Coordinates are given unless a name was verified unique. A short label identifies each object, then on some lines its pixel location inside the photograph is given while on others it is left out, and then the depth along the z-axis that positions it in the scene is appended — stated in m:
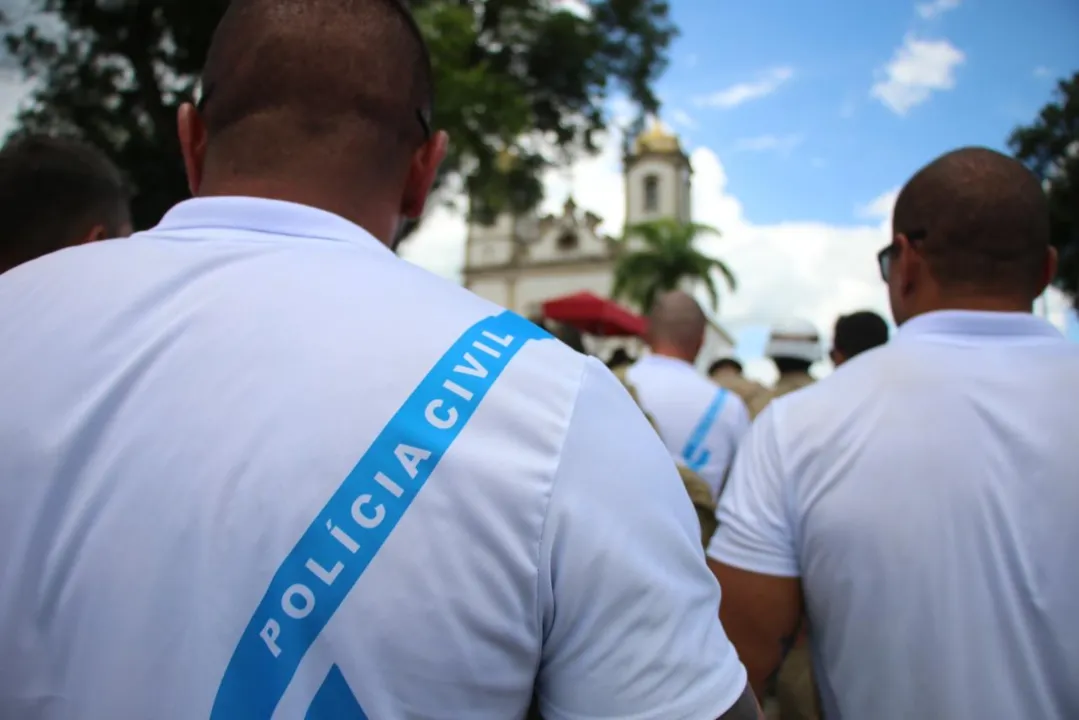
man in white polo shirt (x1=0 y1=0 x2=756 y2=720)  0.83
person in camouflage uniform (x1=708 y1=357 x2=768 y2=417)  5.48
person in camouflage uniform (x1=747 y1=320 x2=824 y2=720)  4.60
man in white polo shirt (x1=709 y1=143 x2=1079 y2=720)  1.49
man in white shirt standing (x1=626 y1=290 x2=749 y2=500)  3.69
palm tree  30.50
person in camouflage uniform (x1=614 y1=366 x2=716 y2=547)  2.64
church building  39.94
